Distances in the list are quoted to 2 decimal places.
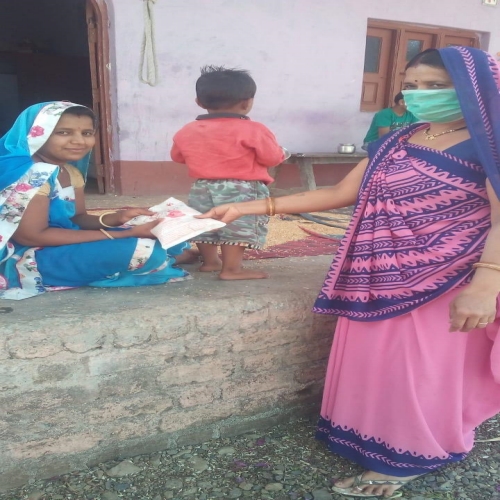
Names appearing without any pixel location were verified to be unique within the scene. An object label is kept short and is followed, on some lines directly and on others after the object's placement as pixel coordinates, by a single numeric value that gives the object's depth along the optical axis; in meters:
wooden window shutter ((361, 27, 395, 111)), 7.25
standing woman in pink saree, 1.65
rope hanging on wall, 5.60
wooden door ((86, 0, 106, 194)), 5.68
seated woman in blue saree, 2.04
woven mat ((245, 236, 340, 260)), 3.35
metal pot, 6.76
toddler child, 2.58
